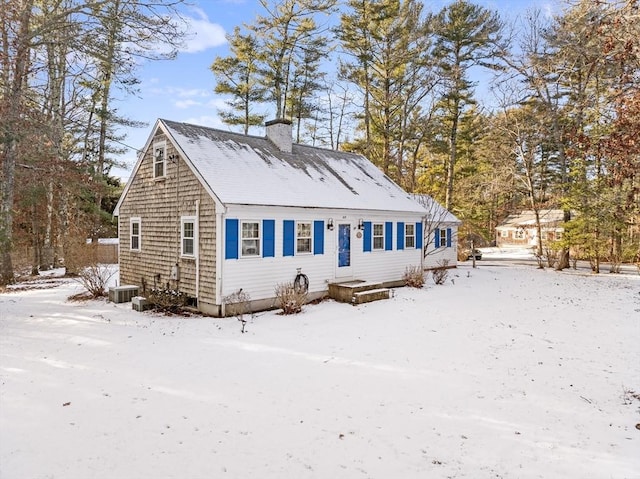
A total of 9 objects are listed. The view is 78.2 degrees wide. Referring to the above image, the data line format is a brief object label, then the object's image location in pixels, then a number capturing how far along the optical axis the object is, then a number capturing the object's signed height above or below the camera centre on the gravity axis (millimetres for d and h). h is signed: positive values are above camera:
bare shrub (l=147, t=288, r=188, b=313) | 11688 -1819
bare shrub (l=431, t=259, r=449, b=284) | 17347 -1570
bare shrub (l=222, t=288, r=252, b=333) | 11047 -1799
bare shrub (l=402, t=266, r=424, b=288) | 16188 -1567
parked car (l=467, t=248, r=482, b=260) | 30102 -1053
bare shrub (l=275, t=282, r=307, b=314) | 11352 -1712
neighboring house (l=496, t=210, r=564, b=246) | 45344 +1282
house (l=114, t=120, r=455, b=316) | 11359 +698
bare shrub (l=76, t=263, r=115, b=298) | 13773 -1566
